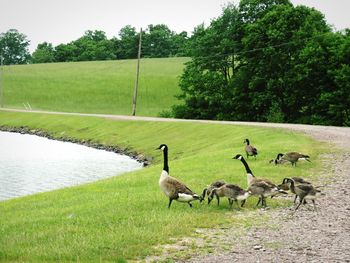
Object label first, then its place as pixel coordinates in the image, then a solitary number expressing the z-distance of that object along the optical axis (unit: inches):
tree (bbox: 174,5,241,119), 3157.0
